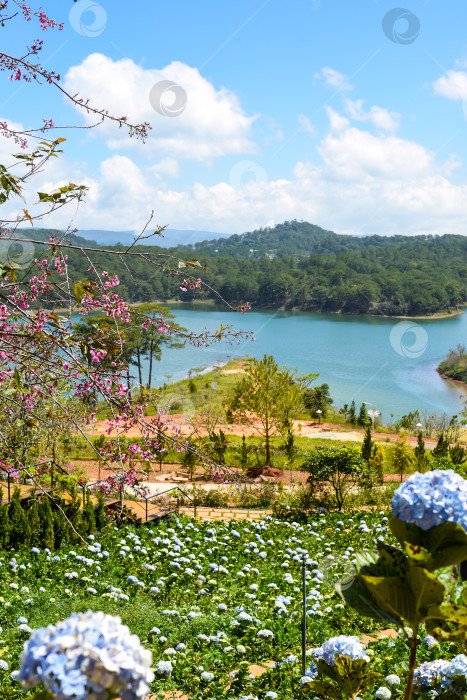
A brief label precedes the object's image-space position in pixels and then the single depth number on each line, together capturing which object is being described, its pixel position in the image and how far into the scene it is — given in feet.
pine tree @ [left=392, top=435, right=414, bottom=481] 46.21
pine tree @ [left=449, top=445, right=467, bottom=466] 45.14
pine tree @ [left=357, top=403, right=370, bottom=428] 82.82
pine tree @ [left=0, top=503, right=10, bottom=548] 22.86
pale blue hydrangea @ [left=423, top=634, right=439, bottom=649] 12.04
